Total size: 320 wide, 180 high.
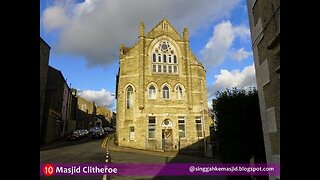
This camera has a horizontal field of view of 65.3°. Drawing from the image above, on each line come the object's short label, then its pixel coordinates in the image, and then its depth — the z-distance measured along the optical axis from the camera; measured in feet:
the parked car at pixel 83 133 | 142.47
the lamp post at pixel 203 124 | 101.29
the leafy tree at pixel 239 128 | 28.30
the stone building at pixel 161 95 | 99.96
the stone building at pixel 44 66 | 104.32
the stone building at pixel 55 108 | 114.21
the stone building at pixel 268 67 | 18.45
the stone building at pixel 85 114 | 216.39
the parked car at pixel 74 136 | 132.00
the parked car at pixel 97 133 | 143.74
